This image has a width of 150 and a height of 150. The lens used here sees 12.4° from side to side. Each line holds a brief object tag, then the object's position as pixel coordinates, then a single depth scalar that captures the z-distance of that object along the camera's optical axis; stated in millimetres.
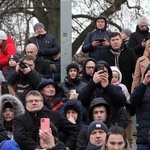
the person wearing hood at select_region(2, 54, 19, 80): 12306
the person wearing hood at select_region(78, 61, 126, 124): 10023
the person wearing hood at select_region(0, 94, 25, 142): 9672
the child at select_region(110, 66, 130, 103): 11414
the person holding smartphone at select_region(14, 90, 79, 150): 9125
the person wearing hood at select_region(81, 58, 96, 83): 11812
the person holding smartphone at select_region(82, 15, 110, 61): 12898
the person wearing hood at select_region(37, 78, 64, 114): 10555
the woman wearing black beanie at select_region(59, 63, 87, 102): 11383
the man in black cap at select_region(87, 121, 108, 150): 8922
